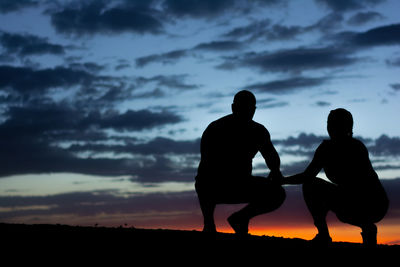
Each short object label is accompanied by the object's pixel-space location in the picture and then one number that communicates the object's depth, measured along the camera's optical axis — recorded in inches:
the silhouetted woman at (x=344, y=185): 488.1
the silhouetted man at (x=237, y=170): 510.6
